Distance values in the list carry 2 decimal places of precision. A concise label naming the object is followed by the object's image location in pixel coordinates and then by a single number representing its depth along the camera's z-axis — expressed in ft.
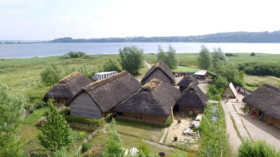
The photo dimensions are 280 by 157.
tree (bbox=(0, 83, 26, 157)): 42.99
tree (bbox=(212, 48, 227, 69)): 174.56
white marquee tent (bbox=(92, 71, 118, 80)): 146.00
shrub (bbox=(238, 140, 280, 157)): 32.50
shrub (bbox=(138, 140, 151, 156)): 43.15
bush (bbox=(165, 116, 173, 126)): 70.63
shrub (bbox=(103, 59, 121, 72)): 167.37
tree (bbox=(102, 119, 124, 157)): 34.58
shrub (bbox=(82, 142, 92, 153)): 52.15
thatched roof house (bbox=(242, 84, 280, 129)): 68.13
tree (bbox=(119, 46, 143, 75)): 167.63
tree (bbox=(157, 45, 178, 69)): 192.13
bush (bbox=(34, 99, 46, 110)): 86.27
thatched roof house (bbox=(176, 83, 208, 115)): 81.20
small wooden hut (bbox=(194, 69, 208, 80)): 153.94
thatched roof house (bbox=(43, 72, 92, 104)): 92.84
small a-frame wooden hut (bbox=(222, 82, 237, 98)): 108.99
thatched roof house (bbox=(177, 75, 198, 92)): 112.81
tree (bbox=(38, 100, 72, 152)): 44.24
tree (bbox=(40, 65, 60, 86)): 118.21
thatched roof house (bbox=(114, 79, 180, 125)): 71.26
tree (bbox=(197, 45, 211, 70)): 179.73
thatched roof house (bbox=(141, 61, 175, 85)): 123.80
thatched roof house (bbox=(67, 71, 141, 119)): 73.36
